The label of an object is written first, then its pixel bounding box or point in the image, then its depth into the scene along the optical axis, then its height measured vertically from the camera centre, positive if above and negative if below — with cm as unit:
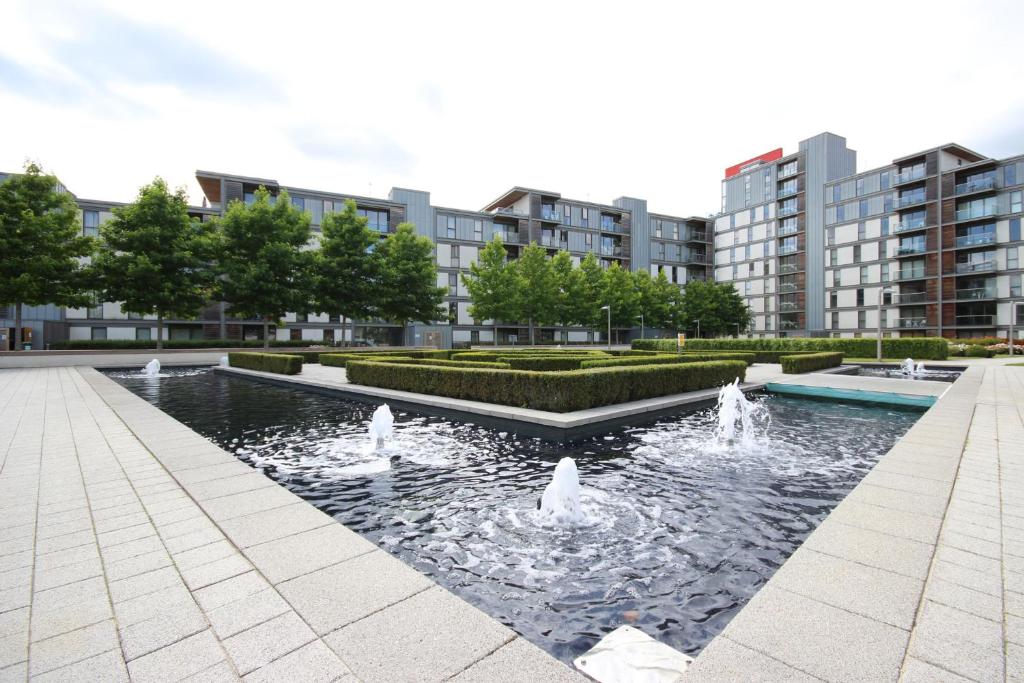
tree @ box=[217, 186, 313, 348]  3372 +526
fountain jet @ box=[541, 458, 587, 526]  520 -193
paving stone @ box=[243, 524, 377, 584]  354 -182
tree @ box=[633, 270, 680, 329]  5681 +386
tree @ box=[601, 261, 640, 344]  5278 +373
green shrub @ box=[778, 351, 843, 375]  2038 -164
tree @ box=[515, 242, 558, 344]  4672 +419
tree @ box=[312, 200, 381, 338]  3712 +513
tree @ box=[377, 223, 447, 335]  3912 +438
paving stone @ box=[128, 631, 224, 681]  240 -177
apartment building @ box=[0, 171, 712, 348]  4394 +1168
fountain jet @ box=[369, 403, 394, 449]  882 -182
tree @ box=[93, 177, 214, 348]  3017 +499
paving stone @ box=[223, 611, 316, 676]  250 -177
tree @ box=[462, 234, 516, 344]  4550 +410
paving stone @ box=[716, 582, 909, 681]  240 -178
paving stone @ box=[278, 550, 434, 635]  294 -180
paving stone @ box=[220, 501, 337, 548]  414 -183
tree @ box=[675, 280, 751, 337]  6038 +261
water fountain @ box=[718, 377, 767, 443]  920 -214
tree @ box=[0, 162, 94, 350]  2603 +516
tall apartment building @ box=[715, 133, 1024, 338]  4428 +986
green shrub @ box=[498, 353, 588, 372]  1762 -131
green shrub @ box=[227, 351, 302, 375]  2080 -148
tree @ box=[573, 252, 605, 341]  5016 +399
